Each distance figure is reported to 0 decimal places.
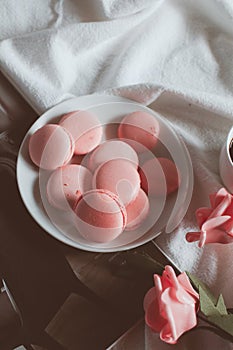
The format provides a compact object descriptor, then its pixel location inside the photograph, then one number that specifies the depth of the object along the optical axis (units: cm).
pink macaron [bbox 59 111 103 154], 56
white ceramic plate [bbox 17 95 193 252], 53
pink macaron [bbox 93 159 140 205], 53
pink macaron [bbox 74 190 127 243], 52
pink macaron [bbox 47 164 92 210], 54
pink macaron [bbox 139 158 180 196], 55
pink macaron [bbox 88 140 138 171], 55
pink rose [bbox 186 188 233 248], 52
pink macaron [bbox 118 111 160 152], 57
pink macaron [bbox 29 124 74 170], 55
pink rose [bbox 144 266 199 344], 48
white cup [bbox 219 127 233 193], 55
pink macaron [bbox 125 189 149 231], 54
